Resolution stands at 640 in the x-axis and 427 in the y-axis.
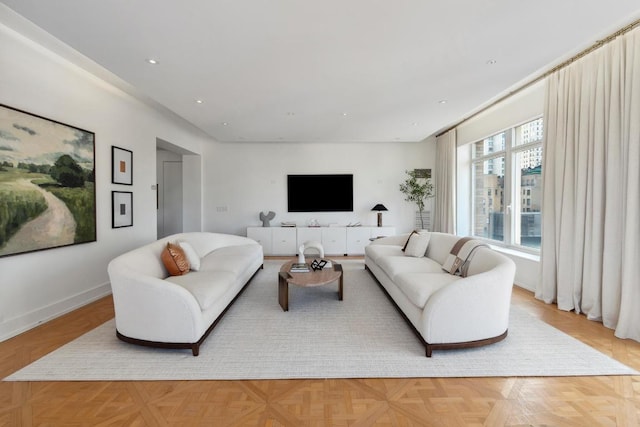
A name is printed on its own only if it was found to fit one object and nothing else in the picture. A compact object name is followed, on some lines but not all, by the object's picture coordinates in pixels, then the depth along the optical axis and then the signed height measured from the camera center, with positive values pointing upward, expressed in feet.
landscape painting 8.70 +0.70
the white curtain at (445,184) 20.45 +1.85
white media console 21.58 -2.29
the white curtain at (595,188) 8.57 +0.77
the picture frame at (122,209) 13.03 -0.20
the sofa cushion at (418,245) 13.76 -1.78
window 14.15 +1.33
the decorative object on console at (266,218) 22.17 -0.91
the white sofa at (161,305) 7.60 -2.75
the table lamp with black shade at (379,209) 22.07 -0.10
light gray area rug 6.89 -3.96
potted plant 22.39 +1.48
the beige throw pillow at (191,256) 11.18 -2.02
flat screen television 22.85 +1.13
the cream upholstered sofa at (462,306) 7.57 -2.68
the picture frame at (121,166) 13.02 +1.85
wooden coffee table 10.36 -2.71
